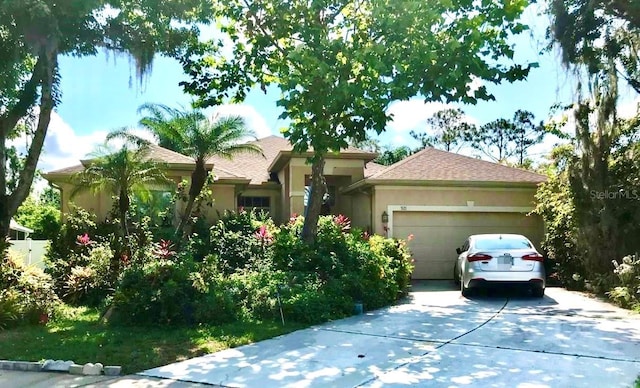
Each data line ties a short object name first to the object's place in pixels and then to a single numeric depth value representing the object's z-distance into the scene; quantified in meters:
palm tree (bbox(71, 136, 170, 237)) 13.98
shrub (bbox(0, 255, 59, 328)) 9.58
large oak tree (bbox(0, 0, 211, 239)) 10.09
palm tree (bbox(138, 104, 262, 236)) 15.30
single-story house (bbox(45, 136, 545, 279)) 16.73
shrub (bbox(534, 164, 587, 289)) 13.62
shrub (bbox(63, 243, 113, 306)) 12.17
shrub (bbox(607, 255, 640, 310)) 10.70
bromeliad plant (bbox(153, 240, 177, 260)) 11.78
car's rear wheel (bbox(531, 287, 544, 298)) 12.12
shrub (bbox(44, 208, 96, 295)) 13.64
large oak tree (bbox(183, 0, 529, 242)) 9.57
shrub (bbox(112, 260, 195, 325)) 9.10
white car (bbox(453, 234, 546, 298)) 11.62
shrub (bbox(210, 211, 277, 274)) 14.13
